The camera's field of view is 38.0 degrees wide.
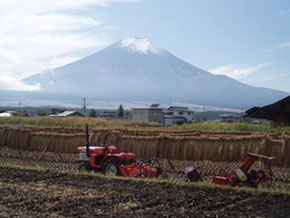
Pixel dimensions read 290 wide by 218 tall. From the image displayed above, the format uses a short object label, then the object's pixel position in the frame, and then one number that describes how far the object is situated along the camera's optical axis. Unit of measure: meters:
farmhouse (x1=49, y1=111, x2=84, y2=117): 85.50
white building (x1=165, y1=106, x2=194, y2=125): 85.07
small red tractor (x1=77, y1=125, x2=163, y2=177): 13.85
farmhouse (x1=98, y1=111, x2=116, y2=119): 109.25
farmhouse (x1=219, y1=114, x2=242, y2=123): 102.56
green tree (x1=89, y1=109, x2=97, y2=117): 92.18
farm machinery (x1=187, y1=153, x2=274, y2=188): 11.39
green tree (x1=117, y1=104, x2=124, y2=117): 96.41
